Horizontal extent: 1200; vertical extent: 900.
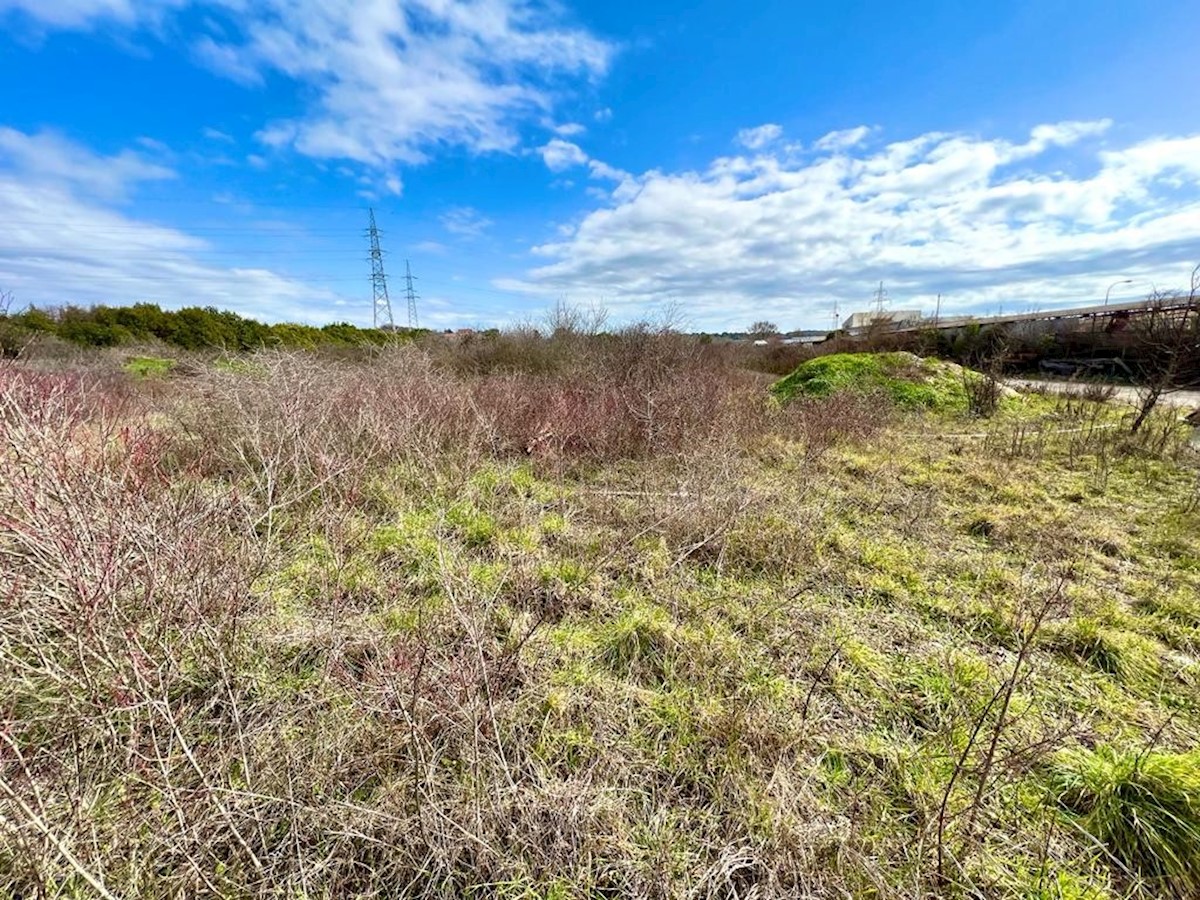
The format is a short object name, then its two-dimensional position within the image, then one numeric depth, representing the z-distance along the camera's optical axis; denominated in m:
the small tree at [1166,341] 7.32
